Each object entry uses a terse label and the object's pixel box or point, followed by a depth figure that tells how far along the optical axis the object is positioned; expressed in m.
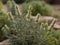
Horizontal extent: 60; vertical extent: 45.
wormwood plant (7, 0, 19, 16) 3.01
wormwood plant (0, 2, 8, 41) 3.42
